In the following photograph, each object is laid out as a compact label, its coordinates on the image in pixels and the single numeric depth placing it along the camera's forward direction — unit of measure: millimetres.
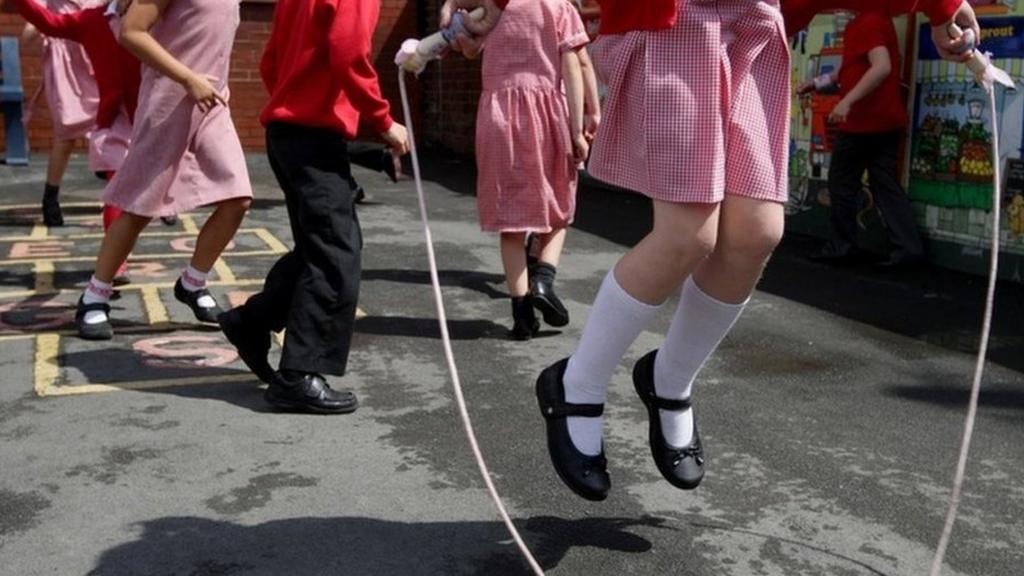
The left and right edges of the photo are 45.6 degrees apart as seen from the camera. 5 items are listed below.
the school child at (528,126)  5645
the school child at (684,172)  2789
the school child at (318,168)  4133
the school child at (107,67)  6352
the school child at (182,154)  5117
